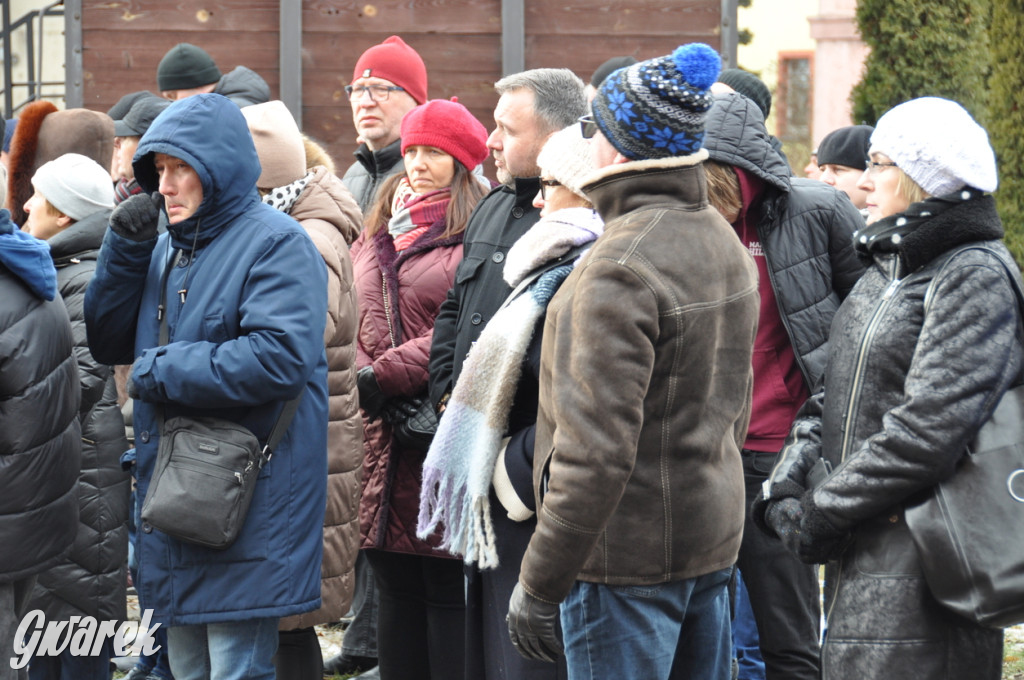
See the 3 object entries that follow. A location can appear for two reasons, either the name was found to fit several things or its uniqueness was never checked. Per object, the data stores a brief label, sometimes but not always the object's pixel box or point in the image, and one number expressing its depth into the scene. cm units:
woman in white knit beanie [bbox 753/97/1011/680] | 519
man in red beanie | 1071
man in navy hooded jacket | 630
